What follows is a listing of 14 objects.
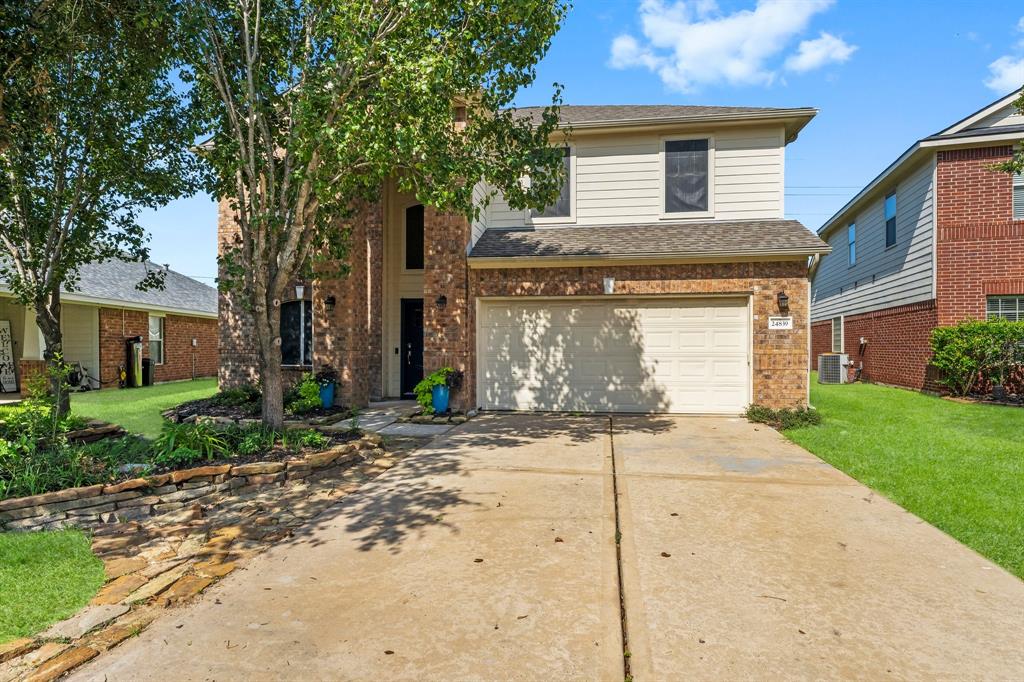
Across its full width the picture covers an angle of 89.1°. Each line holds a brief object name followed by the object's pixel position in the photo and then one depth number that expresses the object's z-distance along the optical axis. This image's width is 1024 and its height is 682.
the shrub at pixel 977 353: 10.63
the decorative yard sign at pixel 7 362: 13.55
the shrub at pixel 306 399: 9.43
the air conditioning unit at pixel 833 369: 15.79
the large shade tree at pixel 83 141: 6.29
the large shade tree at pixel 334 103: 5.56
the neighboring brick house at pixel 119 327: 13.85
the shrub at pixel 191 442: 5.36
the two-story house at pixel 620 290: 9.38
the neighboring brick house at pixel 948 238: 11.52
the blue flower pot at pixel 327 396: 9.74
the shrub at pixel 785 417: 8.47
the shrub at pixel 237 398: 9.91
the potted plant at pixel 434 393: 9.24
